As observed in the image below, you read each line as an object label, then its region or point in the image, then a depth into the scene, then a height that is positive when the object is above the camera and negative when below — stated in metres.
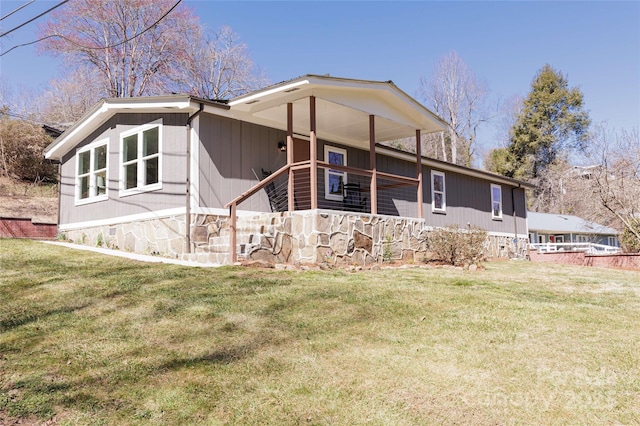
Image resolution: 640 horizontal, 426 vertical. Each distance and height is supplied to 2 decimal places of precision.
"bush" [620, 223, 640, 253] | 16.14 -0.08
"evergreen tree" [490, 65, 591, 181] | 34.22 +8.27
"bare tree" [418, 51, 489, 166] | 30.95 +9.44
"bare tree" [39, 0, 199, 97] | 19.48 +8.68
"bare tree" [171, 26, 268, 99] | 23.84 +9.16
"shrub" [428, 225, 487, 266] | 9.22 -0.10
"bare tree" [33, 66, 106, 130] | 21.64 +7.11
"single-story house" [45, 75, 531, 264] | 8.29 +1.40
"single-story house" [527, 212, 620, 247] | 28.90 +0.66
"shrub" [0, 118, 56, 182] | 18.88 +3.76
